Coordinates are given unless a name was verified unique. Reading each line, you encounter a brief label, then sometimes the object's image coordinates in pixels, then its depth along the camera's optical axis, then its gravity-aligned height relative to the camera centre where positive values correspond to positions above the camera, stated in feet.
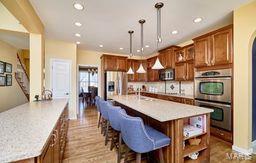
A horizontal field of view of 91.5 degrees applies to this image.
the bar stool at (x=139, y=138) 4.93 -2.41
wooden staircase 18.34 +0.65
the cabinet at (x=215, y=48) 8.86 +2.56
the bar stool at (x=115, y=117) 6.23 -1.98
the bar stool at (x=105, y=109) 8.46 -2.09
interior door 14.69 +0.37
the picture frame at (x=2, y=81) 14.09 +0.02
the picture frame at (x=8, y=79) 15.28 +0.27
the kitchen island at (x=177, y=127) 5.46 -2.24
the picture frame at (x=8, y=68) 15.17 +1.70
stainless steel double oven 8.82 -1.02
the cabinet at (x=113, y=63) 17.71 +2.69
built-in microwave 15.54 +0.87
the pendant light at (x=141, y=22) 9.50 +4.61
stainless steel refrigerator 17.39 -0.29
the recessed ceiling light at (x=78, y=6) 7.56 +4.67
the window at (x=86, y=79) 36.50 +0.59
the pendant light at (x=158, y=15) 7.45 +4.40
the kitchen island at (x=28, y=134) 2.64 -1.49
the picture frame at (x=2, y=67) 14.16 +1.64
